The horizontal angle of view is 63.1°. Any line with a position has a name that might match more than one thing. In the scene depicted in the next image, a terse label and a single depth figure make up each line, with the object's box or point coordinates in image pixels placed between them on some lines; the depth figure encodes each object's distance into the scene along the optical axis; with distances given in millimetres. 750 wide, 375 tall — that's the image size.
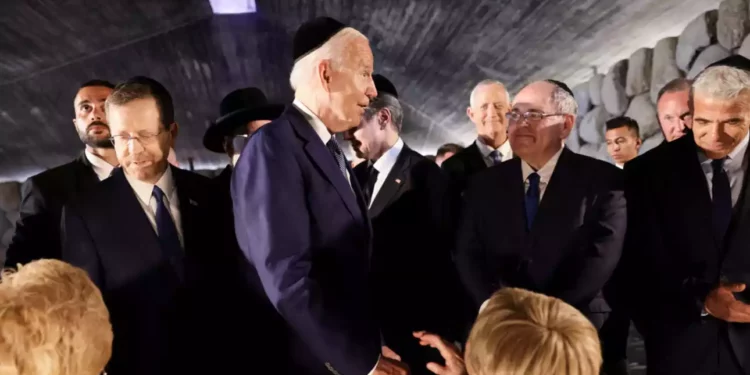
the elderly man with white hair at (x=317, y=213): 1304
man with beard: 1884
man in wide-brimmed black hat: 2377
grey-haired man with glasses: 1765
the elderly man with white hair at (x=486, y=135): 2645
